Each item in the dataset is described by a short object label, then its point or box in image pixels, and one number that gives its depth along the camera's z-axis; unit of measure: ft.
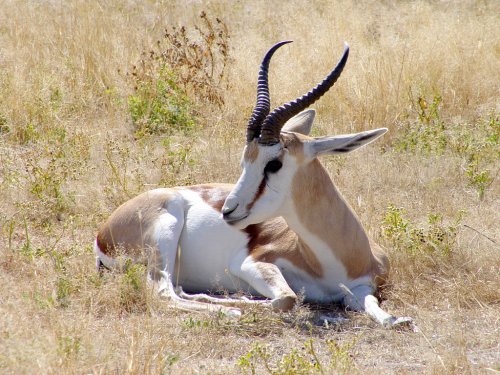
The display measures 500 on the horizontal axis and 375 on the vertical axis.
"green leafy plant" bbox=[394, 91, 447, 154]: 54.65
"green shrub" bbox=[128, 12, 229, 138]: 60.03
